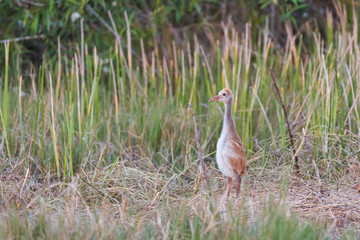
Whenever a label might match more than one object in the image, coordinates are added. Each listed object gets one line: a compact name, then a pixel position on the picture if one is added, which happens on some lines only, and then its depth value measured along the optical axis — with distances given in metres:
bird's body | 5.89
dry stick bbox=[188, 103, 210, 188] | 6.18
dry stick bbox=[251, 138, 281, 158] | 7.22
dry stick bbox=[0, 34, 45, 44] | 11.49
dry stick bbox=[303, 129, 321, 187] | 6.49
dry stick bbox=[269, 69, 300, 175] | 7.07
